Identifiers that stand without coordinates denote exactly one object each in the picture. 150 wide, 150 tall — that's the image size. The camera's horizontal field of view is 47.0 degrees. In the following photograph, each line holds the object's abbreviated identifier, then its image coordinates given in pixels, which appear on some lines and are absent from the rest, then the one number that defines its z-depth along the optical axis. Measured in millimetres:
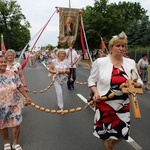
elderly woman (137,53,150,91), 7072
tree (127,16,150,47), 20777
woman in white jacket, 2170
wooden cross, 2017
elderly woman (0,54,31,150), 2600
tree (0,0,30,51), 44629
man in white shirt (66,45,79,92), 6691
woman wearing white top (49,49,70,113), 4670
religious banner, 7183
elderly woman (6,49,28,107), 3749
